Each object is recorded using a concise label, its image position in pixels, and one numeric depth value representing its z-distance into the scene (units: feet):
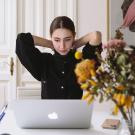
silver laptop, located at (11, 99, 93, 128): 7.09
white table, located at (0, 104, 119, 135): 7.20
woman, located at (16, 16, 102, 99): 8.91
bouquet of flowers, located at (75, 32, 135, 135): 5.72
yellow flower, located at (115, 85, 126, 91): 5.74
